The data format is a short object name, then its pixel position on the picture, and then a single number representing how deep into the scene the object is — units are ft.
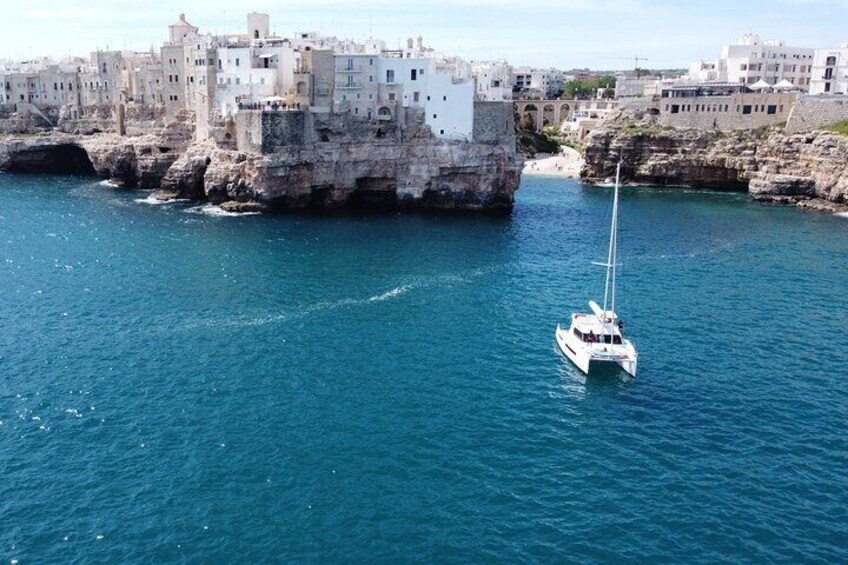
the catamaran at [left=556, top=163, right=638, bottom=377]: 154.81
